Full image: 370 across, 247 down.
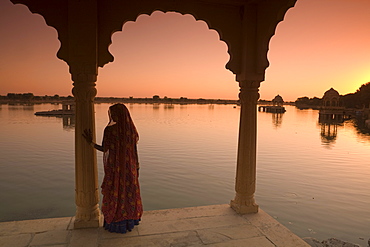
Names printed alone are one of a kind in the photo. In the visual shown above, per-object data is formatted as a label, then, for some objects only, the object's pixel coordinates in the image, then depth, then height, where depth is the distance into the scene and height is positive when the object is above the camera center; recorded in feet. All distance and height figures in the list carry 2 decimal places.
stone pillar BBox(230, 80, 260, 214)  11.07 -1.78
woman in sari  8.91 -2.28
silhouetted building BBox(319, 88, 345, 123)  116.42 -0.30
